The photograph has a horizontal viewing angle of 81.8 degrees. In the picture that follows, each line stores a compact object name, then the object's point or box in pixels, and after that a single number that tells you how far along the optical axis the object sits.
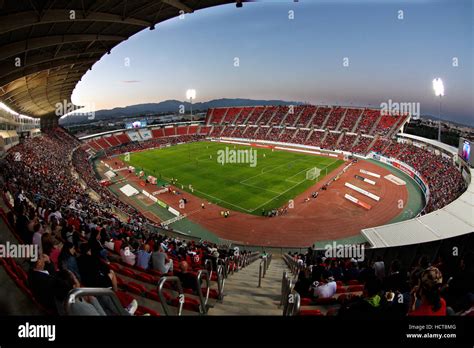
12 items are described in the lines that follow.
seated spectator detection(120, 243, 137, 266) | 7.39
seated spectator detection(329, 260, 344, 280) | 8.05
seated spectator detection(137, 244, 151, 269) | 7.16
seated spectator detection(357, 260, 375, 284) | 6.99
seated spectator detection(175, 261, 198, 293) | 5.91
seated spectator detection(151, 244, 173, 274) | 6.79
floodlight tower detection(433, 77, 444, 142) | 38.75
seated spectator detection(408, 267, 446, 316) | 3.10
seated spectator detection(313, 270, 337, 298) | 6.02
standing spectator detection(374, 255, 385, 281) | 7.24
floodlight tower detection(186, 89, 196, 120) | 63.66
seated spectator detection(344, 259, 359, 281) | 8.07
